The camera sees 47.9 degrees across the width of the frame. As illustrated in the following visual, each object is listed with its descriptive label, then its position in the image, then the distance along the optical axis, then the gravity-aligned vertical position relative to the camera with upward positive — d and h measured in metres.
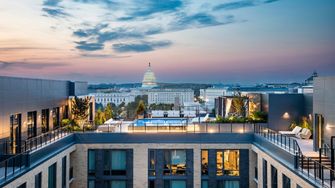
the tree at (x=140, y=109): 32.16 -1.44
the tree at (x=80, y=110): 24.94 -1.17
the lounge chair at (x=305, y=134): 19.16 -2.05
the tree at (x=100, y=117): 27.86 -1.88
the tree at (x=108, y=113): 31.93 -1.74
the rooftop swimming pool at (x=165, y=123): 21.92 -1.77
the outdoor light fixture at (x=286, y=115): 23.34 -1.36
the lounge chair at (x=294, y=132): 20.52 -2.09
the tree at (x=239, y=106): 26.49 -0.90
